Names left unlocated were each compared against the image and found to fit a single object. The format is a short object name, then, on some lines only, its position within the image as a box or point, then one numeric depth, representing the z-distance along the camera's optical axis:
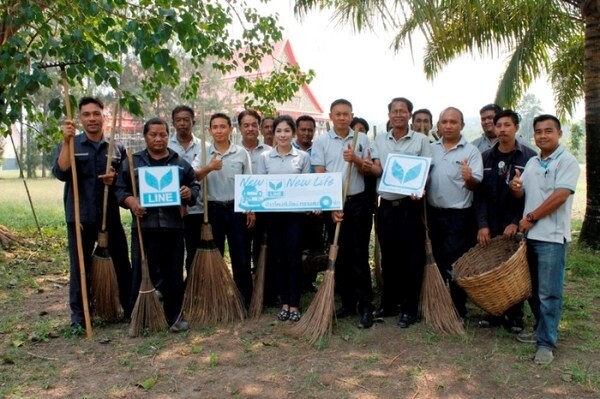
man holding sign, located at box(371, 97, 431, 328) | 4.36
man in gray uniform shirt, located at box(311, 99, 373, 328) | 4.49
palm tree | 4.93
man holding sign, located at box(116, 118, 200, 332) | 4.16
